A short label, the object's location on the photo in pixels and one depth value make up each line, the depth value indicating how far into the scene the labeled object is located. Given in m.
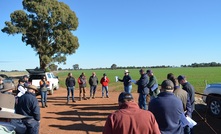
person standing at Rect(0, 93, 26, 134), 2.15
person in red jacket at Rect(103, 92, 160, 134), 1.92
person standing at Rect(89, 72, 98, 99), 10.49
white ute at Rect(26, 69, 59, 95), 11.91
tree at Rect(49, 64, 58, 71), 25.31
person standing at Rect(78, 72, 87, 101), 10.29
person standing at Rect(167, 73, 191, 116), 3.56
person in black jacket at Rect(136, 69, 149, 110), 6.46
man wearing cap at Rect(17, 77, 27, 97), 4.78
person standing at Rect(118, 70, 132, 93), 8.41
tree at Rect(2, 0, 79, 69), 23.52
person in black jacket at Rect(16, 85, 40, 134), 3.44
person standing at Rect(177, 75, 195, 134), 4.21
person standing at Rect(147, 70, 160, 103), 6.17
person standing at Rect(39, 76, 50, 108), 8.47
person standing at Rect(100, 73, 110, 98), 10.84
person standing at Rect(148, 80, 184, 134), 2.62
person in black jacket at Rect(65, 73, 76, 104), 9.25
